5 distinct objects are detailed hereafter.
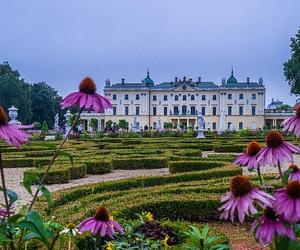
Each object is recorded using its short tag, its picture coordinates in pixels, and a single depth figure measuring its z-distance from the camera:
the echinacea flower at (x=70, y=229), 2.96
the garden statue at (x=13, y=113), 25.11
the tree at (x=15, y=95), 53.56
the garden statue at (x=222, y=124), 41.86
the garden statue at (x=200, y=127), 30.18
